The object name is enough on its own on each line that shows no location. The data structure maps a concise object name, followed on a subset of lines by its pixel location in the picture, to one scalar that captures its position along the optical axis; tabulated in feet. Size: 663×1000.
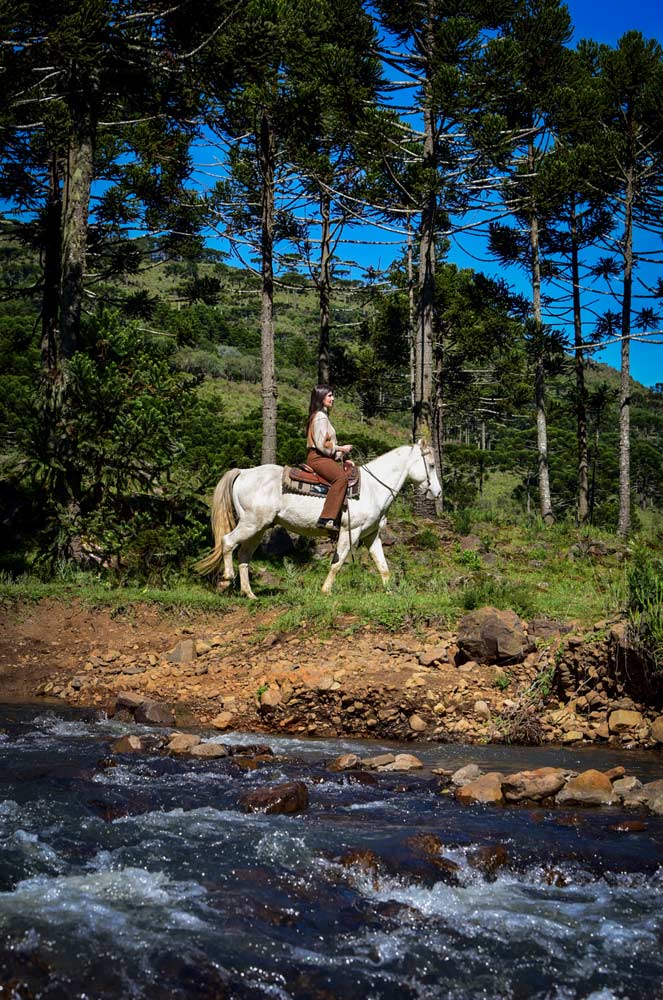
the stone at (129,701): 27.68
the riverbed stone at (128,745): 22.75
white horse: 40.78
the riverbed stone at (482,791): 19.43
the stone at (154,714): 27.07
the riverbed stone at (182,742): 23.07
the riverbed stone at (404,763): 22.12
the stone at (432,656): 29.24
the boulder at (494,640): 28.66
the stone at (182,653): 31.83
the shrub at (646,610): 25.55
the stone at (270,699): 27.63
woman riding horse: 39.91
